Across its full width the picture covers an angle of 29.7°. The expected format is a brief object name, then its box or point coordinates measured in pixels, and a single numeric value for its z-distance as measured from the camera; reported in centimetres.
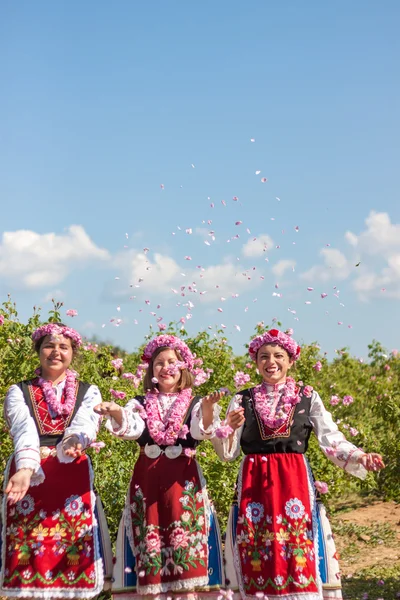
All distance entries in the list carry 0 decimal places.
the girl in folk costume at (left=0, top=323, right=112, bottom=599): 512
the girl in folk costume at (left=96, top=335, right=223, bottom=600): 516
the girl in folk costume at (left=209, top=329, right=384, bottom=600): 520
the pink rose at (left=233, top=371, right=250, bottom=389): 591
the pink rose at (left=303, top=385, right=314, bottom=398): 565
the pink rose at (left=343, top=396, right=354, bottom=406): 647
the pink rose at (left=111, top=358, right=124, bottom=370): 747
